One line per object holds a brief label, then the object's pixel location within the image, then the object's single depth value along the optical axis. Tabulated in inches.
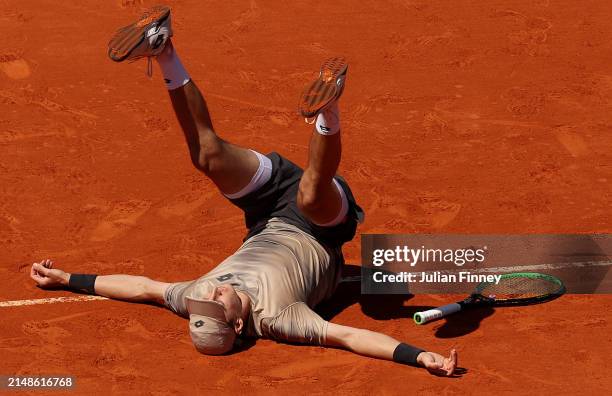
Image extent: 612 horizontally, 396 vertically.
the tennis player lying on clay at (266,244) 764.6
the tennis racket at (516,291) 819.4
